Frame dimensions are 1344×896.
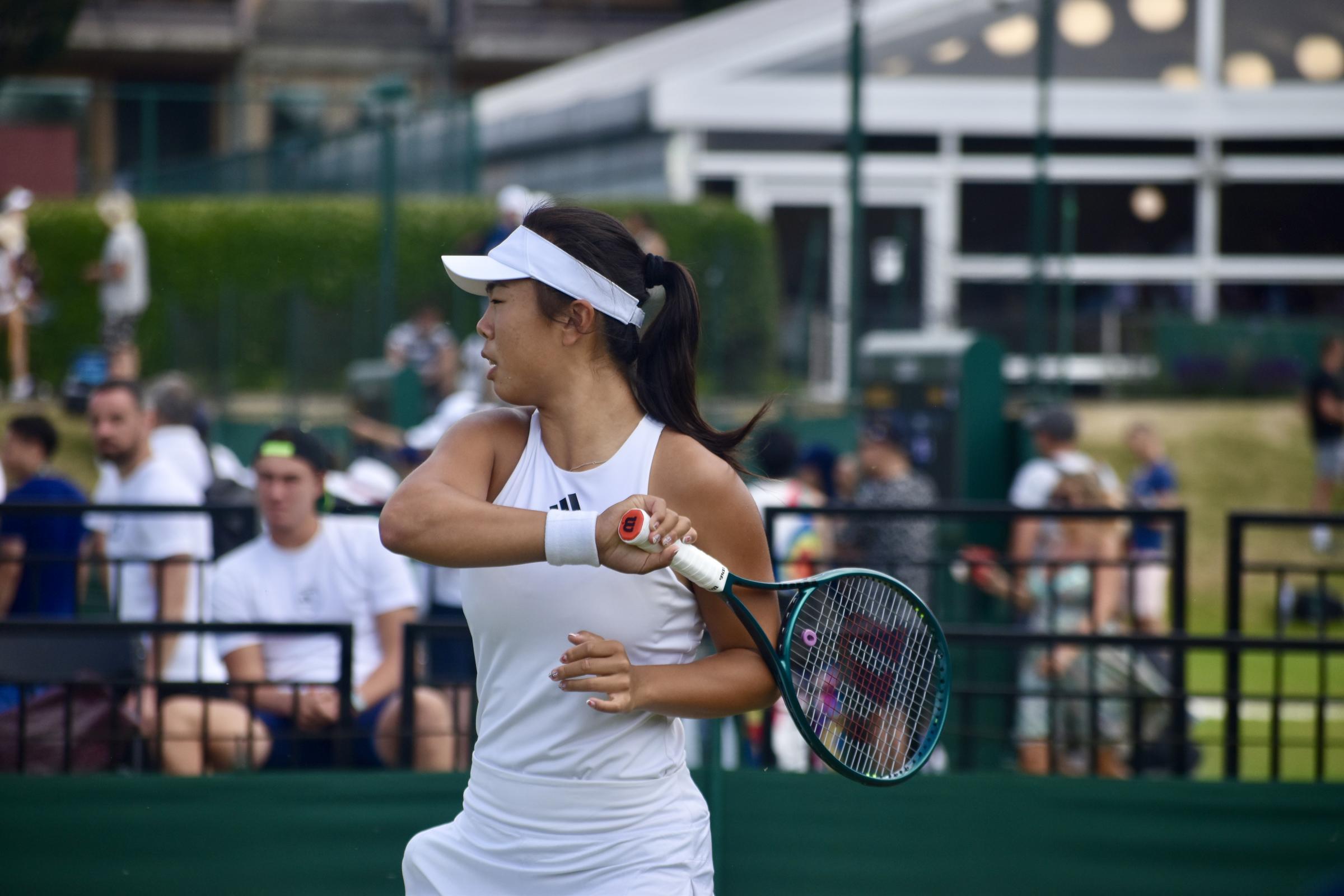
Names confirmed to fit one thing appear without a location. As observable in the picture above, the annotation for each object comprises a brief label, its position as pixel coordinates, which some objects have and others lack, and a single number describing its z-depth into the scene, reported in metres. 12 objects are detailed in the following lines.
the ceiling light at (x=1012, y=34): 35.22
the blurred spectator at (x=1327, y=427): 27.53
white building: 34.53
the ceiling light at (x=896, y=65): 35.47
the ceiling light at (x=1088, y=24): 35.59
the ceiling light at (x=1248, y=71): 36.28
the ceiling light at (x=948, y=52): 35.44
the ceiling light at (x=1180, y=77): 36.19
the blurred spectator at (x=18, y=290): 29.19
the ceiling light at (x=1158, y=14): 36.03
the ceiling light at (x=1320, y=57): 36.25
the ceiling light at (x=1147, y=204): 36.84
